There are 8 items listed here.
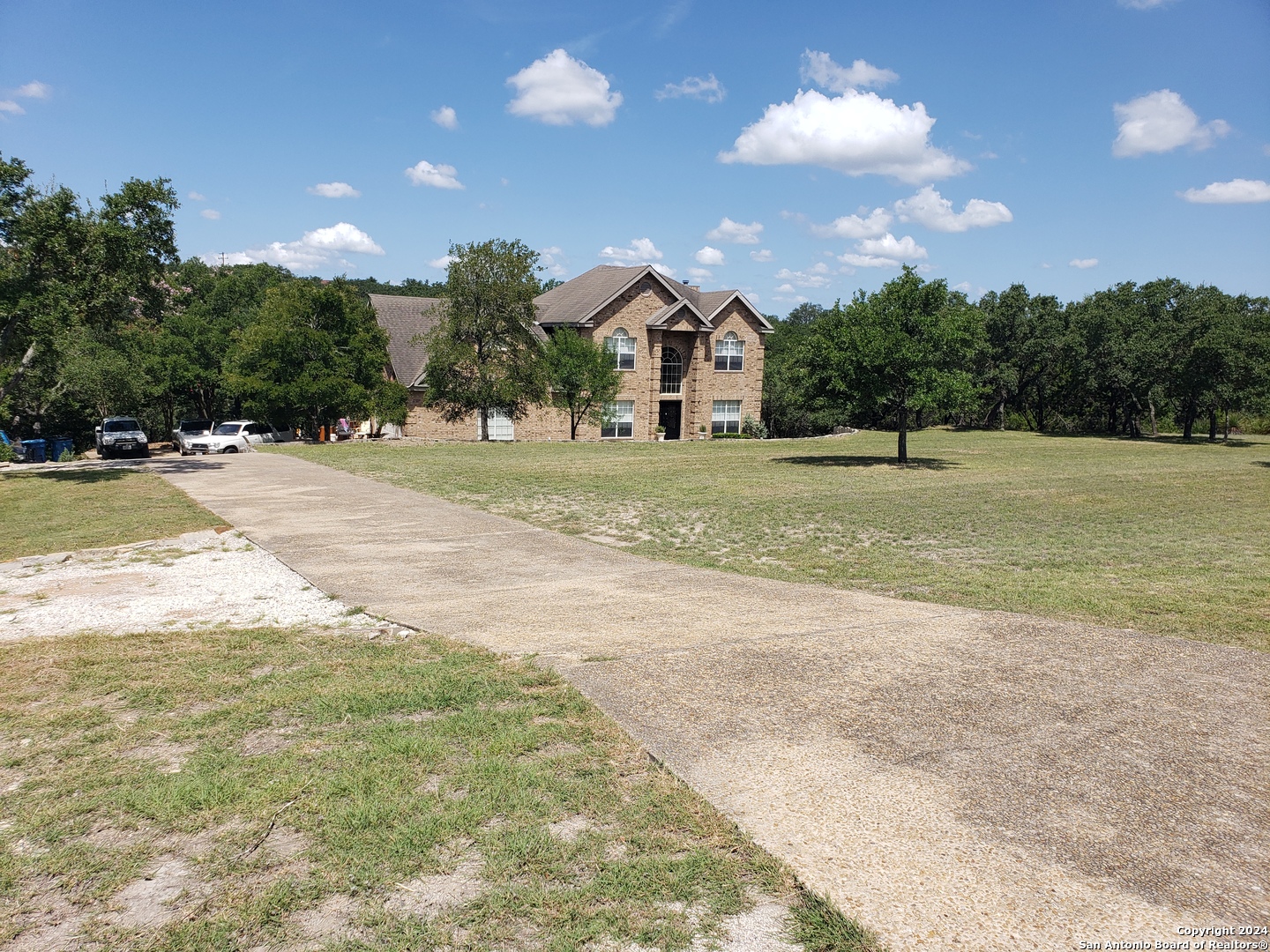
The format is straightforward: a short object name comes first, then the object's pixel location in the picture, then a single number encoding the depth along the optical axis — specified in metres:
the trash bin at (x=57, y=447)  36.94
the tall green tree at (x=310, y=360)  37.06
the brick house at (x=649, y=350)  44.28
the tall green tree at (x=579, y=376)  40.91
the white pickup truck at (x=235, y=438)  32.09
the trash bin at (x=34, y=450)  35.56
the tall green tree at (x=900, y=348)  26.64
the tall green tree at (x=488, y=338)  37.59
